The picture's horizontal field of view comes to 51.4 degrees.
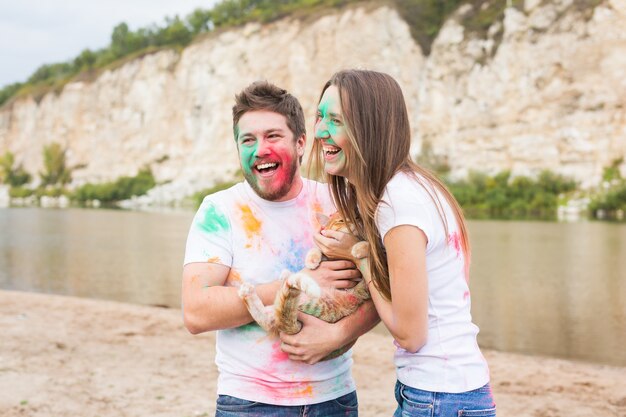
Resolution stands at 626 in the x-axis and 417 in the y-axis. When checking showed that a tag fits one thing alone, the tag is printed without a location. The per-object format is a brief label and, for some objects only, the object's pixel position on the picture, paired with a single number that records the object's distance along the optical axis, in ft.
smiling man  8.58
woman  7.42
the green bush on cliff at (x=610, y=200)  126.00
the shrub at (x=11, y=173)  248.32
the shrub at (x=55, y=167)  232.53
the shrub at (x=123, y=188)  210.18
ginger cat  8.04
